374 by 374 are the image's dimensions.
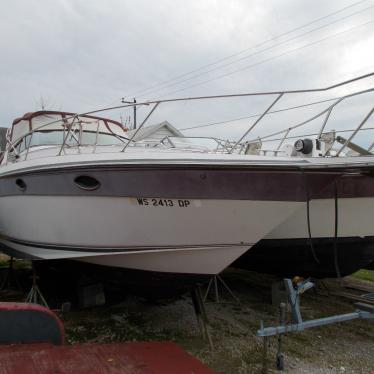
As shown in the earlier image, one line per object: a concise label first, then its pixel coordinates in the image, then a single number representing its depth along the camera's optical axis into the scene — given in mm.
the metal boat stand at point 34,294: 5266
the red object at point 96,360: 2852
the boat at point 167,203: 3760
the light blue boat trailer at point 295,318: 3834
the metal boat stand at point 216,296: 6059
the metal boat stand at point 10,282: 6715
